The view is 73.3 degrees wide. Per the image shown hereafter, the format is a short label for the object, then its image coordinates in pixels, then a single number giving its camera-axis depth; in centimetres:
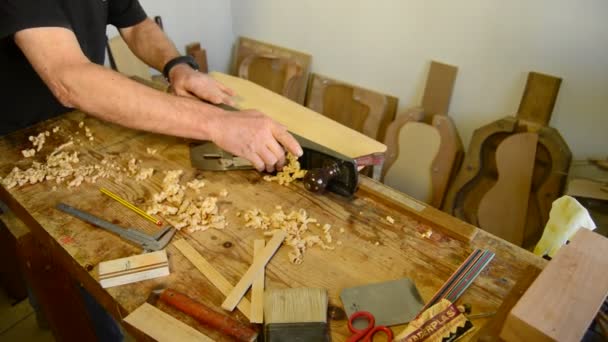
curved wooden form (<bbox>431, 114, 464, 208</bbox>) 210
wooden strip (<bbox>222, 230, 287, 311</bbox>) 82
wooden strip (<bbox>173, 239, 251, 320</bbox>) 82
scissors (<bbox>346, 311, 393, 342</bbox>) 75
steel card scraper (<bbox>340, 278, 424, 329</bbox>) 80
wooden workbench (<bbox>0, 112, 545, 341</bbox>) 87
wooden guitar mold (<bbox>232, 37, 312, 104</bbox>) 266
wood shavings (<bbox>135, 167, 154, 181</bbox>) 119
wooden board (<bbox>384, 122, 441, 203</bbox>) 217
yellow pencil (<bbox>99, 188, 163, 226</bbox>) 103
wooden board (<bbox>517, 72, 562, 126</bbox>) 178
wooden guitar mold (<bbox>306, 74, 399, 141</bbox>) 237
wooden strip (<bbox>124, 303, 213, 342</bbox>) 74
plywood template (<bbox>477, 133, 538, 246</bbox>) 187
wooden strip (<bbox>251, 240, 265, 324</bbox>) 79
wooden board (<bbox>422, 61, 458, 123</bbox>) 206
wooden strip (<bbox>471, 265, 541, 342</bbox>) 65
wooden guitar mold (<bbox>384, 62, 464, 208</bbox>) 210
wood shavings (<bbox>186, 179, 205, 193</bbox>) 115
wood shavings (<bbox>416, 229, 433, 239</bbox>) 99
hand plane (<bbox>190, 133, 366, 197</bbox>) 109
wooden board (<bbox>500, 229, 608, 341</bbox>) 56
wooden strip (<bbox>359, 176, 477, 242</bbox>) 99
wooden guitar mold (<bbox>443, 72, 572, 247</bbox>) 180
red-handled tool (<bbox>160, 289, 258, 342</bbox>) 75
